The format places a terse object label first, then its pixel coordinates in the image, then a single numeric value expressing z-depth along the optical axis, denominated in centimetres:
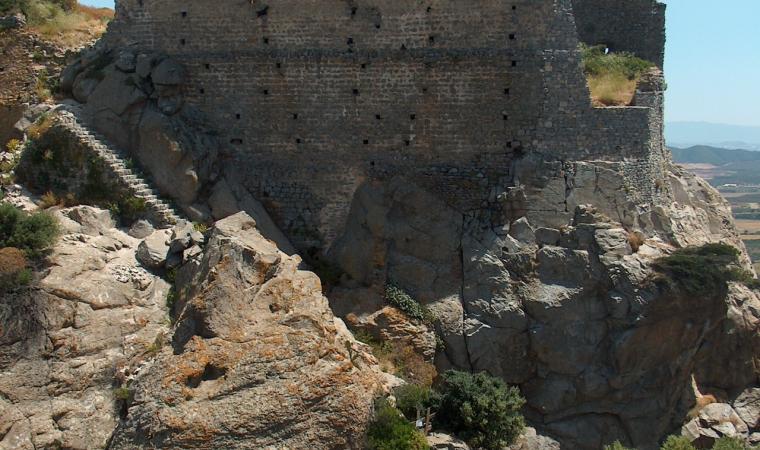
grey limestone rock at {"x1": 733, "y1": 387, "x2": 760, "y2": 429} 1953
